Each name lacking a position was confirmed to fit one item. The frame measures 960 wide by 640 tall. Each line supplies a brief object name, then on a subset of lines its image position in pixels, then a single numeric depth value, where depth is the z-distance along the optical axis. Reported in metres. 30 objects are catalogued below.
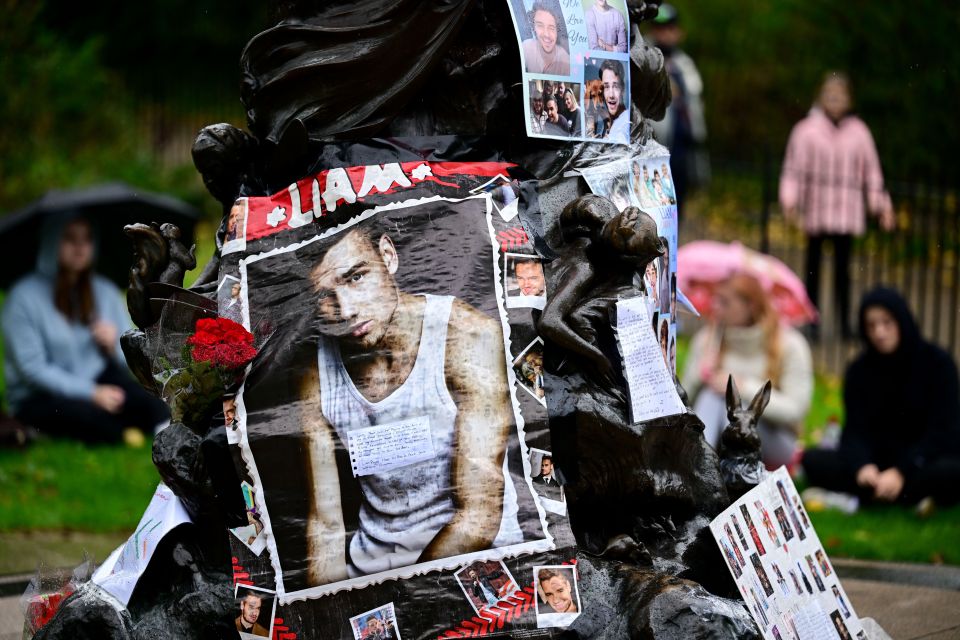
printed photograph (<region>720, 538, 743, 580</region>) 8.02
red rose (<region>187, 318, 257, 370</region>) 7.68
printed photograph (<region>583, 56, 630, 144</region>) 8.60
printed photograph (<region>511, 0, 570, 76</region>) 8.35
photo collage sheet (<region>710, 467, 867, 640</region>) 8.13
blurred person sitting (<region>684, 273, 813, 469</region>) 15.02
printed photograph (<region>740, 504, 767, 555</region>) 8.46
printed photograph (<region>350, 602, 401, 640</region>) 7.41
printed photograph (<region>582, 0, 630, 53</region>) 8.62
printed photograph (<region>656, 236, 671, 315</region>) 8.80
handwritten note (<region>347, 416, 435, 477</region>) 7.55
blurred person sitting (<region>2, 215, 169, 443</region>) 17.36
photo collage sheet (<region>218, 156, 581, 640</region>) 7.46
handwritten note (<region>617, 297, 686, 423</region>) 8.01
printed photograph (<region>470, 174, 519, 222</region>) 8.20
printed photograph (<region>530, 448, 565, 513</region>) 7.70
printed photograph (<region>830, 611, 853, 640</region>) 8.83
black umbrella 17.62
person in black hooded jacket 15.10
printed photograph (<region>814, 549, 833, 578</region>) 9.05
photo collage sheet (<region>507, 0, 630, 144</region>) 8.38
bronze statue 7.92
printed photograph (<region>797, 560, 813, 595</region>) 8.73
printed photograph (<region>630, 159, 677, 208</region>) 8.85
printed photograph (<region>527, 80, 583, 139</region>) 8.39
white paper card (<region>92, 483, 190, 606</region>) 7.87
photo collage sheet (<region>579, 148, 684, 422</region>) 8.04
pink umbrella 15.02
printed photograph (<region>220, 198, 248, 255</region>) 8.32
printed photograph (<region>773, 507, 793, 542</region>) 8.84
